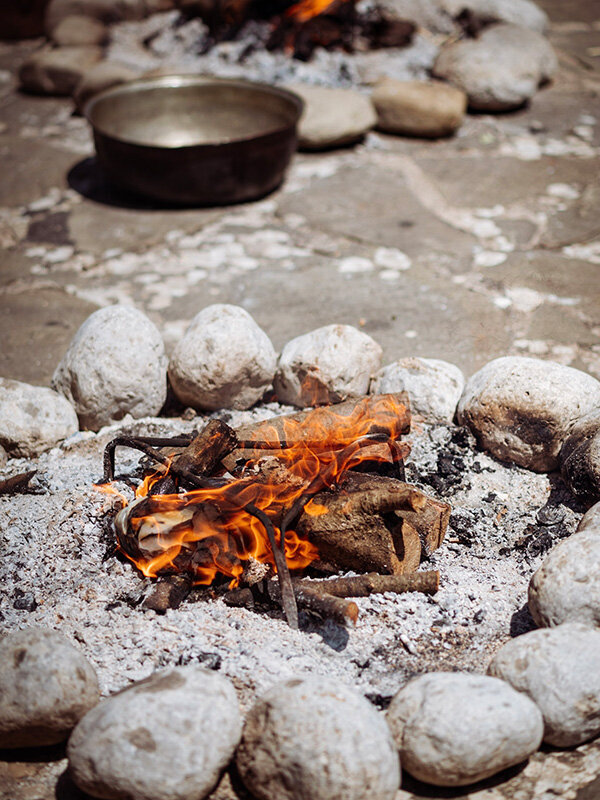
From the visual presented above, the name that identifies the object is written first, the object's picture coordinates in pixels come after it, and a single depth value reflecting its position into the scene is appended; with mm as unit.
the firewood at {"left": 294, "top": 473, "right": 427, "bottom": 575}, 2635
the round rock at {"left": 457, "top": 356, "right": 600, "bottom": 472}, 3141
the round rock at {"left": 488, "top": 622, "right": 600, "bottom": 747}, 2080
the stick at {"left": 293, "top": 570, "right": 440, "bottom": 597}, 2590
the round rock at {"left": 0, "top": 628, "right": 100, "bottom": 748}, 2068
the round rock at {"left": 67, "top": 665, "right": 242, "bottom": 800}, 1904
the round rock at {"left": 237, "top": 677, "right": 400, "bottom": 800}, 1876
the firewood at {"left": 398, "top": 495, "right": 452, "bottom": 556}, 2783
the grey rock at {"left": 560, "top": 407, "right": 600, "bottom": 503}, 2842
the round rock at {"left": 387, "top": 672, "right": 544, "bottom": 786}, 1945
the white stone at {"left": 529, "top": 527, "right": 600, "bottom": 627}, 2314
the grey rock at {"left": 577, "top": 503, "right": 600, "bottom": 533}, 2648
